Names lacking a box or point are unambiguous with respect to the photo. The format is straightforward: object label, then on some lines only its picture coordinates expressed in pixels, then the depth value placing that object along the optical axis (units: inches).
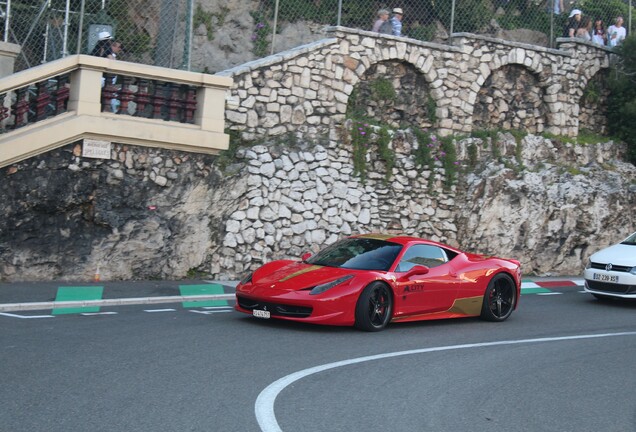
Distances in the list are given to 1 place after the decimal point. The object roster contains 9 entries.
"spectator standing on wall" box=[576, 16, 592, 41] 939.3
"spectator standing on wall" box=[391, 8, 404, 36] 816.9
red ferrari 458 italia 454.6
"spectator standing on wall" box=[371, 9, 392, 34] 812.0
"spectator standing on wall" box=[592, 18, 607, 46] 956.6
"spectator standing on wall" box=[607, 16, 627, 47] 964.0
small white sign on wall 614.2
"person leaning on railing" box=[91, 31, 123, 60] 677.3
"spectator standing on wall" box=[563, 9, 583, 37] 936.9
